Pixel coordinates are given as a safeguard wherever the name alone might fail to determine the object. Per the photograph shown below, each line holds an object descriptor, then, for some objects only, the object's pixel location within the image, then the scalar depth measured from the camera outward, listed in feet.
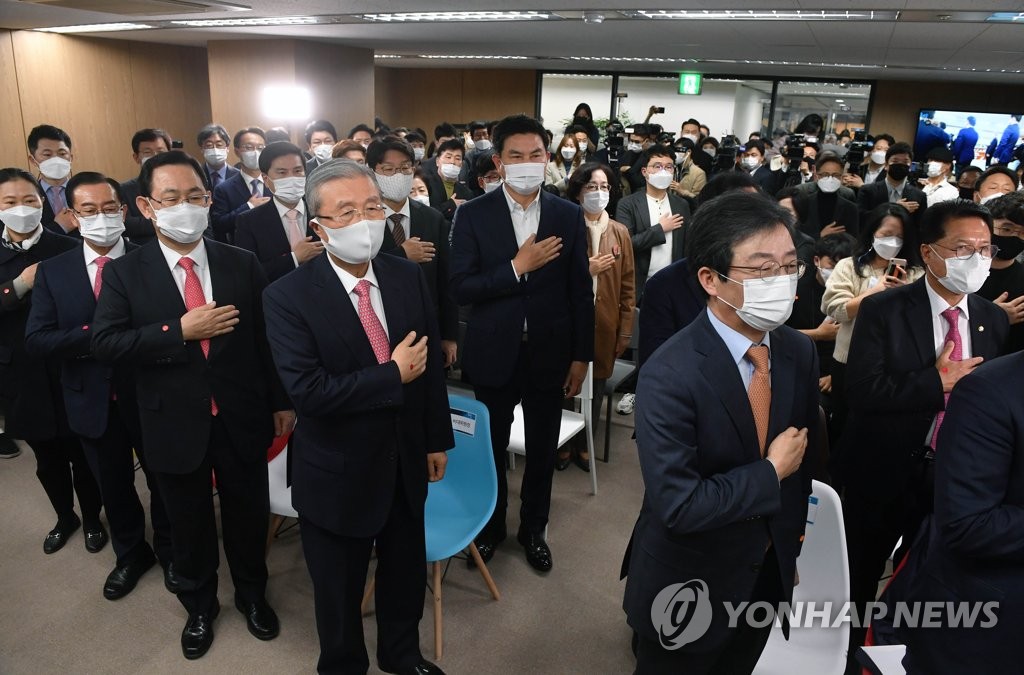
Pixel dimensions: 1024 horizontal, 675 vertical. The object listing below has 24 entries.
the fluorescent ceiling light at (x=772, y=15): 17.97
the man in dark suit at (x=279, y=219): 11.37
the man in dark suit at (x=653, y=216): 14.48
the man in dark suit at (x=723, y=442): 4.93
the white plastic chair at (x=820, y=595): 6.57
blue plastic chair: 8.43
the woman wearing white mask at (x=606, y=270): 12.11
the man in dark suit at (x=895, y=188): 18.06
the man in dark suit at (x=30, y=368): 9.57
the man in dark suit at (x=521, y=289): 9.09
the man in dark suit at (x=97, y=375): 8.48
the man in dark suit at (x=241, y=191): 15.01
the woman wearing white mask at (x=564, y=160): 22.56
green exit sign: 41.19
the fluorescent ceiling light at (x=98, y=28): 26.25
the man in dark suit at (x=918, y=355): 7.21
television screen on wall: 38.81
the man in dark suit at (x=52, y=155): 14.53
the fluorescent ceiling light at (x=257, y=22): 23.52
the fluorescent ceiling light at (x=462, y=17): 21.04
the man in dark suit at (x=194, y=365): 7.39
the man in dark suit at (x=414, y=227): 11.12
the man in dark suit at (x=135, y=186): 12.08
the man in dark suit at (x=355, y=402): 6.29
